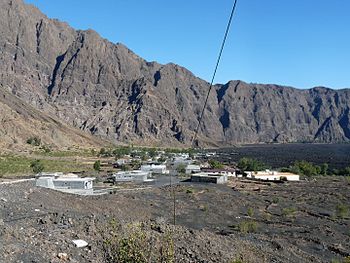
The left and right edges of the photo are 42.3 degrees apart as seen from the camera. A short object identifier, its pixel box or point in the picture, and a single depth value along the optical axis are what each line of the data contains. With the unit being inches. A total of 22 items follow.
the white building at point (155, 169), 4286.4
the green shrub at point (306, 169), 4486.0
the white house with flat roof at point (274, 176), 3890.3
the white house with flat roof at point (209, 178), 3466.5
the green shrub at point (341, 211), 2140.3
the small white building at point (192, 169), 4416.8
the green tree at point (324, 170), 4738.7
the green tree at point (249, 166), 4739.2
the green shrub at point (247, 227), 1675.2
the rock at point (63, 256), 837.2
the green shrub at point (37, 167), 3538.6
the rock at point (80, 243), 940.3
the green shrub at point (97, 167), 4169.3
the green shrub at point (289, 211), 2144.6
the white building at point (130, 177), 3334.2
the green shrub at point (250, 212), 2106.4
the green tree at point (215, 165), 4685.0
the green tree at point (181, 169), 4443.9
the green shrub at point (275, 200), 2556.6
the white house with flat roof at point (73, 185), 2342.5
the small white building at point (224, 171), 4083.4
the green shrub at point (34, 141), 6556.1
